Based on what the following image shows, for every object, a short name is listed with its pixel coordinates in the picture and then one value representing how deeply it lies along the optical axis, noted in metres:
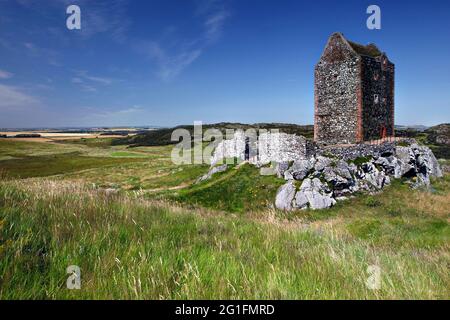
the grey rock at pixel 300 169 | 24.03
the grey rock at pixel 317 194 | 21.91
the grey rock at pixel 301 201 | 22.02
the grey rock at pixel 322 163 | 24.07
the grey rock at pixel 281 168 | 25.49
